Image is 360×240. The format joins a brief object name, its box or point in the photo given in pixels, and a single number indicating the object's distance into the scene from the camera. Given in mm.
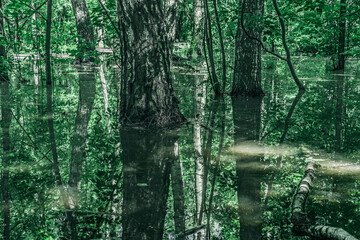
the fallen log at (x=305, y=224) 2331
